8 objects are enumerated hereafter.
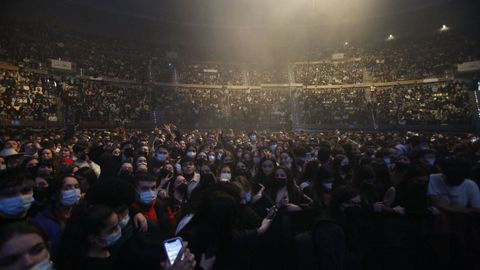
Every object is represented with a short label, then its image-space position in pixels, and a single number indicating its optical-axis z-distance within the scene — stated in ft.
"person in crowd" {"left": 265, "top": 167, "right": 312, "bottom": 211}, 14.81
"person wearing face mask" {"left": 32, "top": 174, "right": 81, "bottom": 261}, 9.99
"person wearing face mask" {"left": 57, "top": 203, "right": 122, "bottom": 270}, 7.11
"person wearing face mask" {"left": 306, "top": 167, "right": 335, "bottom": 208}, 14.78
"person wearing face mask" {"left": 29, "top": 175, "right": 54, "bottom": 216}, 11.32
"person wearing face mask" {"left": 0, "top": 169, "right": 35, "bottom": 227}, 9.59
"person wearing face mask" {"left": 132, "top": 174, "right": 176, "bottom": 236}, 12.27
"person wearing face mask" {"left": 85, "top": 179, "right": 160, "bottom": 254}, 9.56
